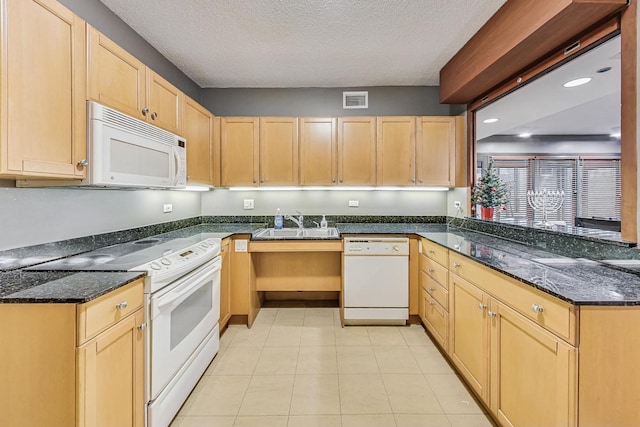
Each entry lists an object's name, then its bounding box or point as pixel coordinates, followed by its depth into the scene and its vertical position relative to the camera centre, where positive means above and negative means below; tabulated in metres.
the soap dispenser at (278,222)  3.45 -0.12
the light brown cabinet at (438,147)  3.26 +0.71
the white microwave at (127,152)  1.53 +0.35
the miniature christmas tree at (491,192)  2.81 +0.20
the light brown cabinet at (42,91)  1.17 +0.52
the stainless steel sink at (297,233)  2.93 -0.22
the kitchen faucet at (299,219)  3.44 -0.08
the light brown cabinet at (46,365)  1.09 -0.56
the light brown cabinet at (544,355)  1.09 -0.60
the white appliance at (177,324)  1.51 -0.67
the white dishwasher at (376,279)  2.90 -0.64
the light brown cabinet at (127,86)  1.58 +0.78
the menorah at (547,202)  2.27 +0.08
